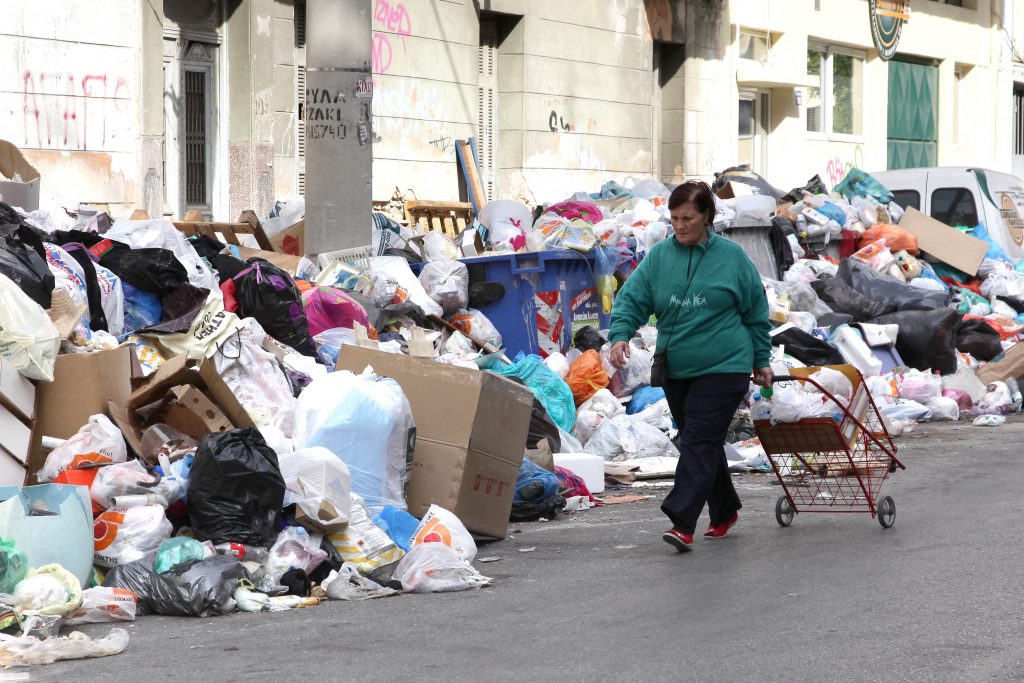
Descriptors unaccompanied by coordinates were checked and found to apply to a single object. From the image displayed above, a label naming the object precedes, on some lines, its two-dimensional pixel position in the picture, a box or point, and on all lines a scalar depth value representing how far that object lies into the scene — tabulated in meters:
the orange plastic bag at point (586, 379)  20.59
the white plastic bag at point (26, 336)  13.52
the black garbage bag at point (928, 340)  25.30
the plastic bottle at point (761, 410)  14.23
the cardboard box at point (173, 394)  13.49
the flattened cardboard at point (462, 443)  13.96
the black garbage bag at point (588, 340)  21.86
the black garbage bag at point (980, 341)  26.20
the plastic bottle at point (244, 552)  11.65
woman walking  13.24
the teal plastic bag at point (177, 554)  11.40
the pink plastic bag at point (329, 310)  18.42
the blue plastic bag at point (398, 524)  12.99
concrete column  19.83
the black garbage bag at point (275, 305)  17.19
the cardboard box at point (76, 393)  13.79
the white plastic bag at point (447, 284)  20.80
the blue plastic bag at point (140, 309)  16.55
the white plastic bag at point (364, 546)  12.34
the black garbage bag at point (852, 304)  26.03
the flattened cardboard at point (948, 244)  29.48
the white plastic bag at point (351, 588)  11.71
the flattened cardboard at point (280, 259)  20.08
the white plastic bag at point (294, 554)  11.78
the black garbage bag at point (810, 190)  30.91
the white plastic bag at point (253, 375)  15.48
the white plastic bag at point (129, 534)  11.66
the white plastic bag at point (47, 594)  10.23
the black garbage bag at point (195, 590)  11.00
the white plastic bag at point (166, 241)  17.47
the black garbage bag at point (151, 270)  16.56
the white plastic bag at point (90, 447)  12.85
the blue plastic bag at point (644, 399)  20.70
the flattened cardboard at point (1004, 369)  25.41
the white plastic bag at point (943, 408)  23.94
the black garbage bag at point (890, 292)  26.28
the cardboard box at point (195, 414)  13.41
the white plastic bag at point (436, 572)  11.91
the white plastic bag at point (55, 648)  9.44
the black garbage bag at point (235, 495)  11.90
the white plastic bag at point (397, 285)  20.17
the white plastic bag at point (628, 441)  18.89
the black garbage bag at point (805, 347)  23.09
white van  31.31
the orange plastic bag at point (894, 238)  29.12
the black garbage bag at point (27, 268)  14.78
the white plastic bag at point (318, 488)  12.27
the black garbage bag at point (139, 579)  11.21
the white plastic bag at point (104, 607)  10.73
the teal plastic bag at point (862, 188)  31.34
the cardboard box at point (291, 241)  22.52
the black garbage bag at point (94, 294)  15.92
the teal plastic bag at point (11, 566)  10.43
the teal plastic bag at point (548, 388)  19.17
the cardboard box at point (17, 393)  13.07
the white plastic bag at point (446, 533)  12.70
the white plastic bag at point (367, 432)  13.49
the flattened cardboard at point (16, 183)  18.70
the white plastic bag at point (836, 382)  16.10
